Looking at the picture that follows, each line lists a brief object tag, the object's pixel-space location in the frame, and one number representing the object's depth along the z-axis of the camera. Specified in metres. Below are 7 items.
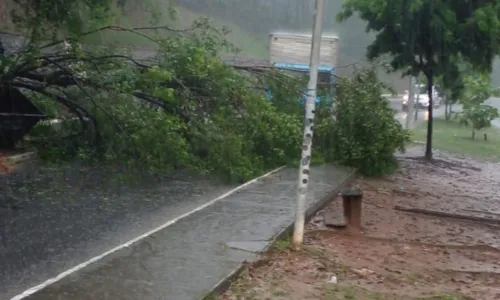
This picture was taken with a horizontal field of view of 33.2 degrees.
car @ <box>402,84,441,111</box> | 34.78
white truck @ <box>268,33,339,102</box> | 18.86
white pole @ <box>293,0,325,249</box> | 8.90
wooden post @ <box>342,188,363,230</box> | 10.55
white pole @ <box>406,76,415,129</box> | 30.75
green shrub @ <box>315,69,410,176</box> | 17.33
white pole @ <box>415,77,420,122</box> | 36.71
